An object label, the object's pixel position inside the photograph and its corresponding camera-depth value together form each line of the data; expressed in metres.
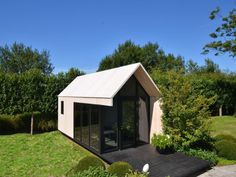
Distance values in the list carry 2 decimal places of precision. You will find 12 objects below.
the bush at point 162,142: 9.89
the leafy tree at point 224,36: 17.36
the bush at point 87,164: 7.81
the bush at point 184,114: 10.16
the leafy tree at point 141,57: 35.12
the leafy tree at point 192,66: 35.99
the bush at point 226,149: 10.16
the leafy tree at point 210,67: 38.34
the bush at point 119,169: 7.38
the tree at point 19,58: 35.12
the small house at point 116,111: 9.91
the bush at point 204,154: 9.47
